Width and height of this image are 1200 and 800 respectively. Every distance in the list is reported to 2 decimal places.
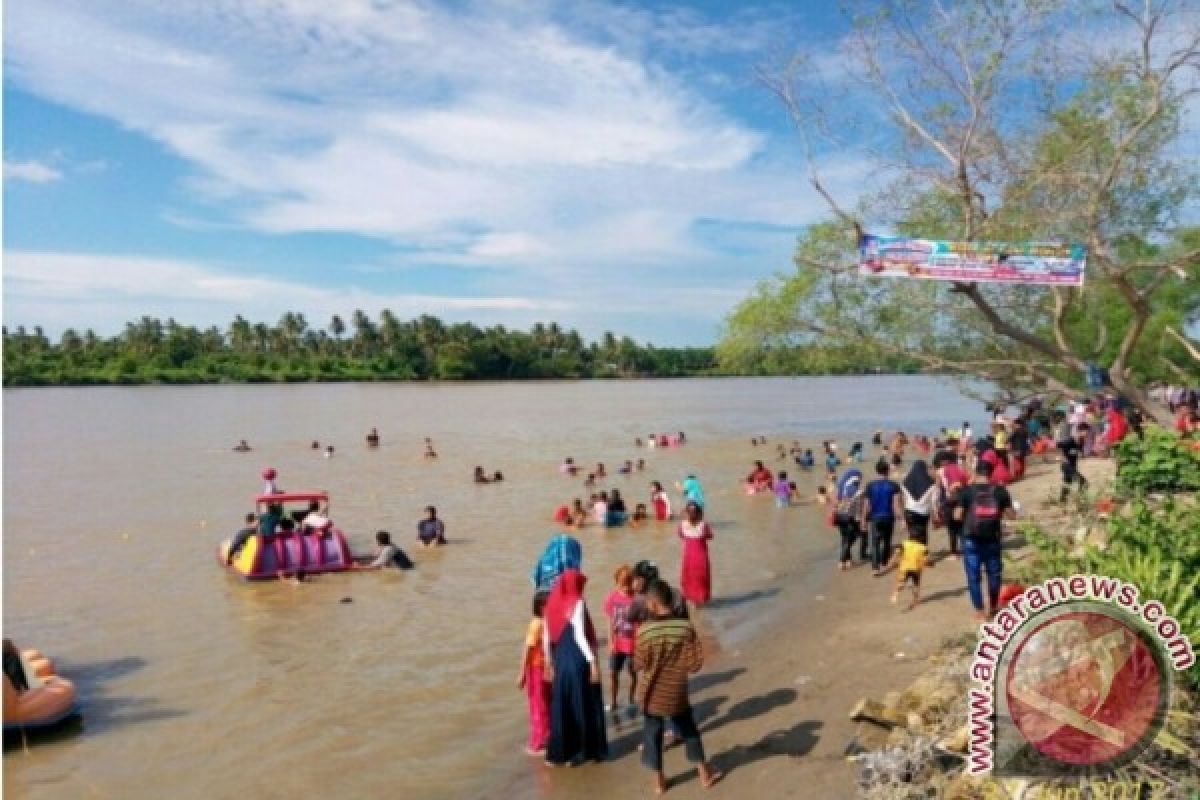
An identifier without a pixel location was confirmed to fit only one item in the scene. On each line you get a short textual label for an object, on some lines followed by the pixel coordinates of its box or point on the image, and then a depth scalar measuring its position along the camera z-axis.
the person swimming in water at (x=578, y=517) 19.19
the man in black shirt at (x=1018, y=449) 21.05
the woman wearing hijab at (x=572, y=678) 7.03
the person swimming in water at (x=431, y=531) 17.53
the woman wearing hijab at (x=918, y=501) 11.14
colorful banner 11.81
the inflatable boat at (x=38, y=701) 8.34
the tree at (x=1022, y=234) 12.56
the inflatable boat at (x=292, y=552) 14.55
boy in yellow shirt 10.12
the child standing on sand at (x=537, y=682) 7.40
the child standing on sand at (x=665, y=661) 6.19
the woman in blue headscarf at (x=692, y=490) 15.27
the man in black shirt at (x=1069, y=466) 15.47
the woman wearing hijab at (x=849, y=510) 13.05
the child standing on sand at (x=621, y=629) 8.34
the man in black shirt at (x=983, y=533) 9.05
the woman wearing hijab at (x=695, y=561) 10.65
